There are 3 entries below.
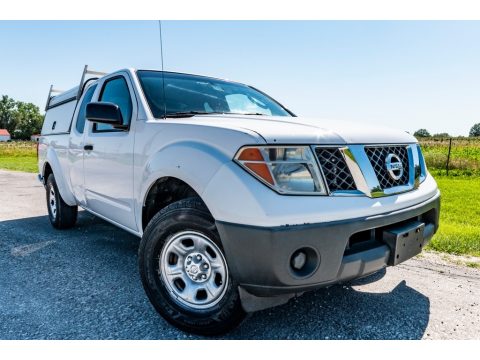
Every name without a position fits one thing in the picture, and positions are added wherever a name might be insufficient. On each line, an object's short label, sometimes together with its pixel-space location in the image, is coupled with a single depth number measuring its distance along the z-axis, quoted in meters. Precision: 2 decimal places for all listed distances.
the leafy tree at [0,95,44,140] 101.00
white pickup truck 2.01
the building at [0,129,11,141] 100.63
